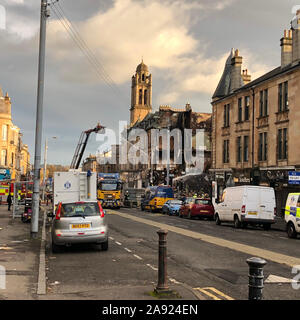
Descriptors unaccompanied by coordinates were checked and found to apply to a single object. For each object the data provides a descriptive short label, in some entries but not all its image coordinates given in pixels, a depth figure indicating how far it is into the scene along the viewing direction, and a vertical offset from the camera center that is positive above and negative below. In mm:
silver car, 14398 -1266
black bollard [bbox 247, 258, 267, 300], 6141 -1187
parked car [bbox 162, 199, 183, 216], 40344 -1734
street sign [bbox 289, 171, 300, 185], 26109 +669
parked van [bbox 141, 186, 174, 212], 45438 -1019
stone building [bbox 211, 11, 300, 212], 36000 +5609
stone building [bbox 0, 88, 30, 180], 74312 +7338
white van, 25578 -961
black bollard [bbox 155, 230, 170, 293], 8422 -1443
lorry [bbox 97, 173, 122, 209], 49500 -572
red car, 34469 -1582
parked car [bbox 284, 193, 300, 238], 19859 -1113
